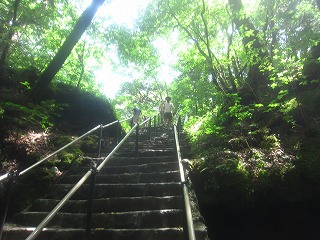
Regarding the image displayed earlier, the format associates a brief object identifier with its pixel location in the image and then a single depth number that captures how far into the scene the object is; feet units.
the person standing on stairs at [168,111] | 42.29
